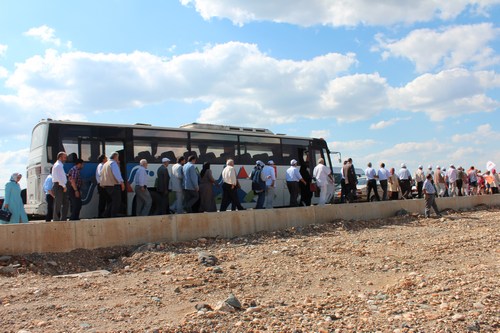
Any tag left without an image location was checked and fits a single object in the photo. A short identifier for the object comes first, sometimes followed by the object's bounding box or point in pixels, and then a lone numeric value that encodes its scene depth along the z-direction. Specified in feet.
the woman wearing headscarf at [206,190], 44.04
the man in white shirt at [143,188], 44.32
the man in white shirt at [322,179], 51.26
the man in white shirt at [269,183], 50.62
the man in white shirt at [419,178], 76.64
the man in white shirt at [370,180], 65.77
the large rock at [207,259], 28.45
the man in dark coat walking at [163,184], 44.75
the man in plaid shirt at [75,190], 38.69
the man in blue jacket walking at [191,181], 43.62
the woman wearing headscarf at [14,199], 35.12
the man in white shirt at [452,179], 78.84
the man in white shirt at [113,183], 39.29
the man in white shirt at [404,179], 71.36
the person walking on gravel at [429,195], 54.49
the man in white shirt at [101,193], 41.42
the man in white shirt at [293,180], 53.11
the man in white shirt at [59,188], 36.22
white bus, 46.06
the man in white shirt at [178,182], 44.78
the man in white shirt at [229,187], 46.26
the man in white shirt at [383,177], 67.10
